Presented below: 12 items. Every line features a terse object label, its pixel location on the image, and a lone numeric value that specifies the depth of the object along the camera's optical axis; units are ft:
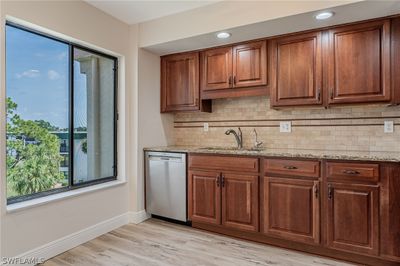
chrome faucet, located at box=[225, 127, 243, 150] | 10.91
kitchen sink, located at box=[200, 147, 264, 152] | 11.09
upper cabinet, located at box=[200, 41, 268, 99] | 9.63
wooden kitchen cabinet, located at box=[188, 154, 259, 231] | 8.93
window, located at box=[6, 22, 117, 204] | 7.43
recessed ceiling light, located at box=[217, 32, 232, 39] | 9.14
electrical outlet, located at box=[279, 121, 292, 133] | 10.16
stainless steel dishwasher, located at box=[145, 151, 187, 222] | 10.26
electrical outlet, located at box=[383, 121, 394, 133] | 8.55
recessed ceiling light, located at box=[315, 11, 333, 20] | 7.58
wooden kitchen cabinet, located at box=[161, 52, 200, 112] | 11.09
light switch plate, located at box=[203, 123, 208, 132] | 12.07
